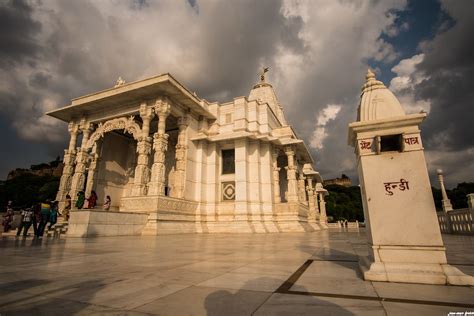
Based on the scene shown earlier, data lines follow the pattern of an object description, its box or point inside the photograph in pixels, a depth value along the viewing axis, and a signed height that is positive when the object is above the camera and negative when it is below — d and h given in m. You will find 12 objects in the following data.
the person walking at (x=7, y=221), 13.51 +0.14
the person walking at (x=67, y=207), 15.93 +1.03
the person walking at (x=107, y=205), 17.01 +1.20
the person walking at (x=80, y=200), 14.57 +1.32
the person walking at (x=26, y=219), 11.07 +0.19
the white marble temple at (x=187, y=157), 16.16 +4.92
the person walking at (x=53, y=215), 12.29 +0.41
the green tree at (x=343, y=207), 59.47 +3.33
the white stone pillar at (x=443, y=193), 16.50 +1.85
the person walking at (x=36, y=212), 11.14 +0.49
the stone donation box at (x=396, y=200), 2.86 +0.25
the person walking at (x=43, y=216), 11.11 +0.31
